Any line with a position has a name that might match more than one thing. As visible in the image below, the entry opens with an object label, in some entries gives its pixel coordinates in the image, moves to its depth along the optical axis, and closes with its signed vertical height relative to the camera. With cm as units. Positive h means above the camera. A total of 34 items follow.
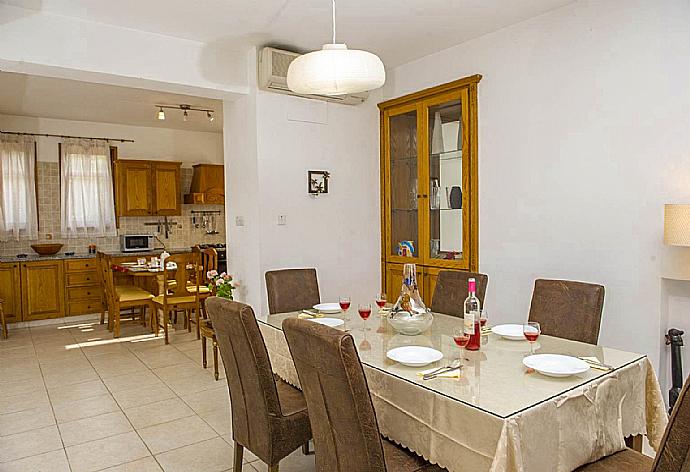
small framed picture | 461 +32
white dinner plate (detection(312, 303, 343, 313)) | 311 -58
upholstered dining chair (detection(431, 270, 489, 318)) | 311 -50
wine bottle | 219 -47
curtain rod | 672 +117
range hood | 777 +50
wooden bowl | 673 -38
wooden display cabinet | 418 +29
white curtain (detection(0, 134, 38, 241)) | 662 +44
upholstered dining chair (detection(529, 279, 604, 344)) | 257 -52
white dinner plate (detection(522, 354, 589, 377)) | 185 -59
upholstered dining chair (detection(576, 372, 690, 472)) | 135 -63
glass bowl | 247 -53
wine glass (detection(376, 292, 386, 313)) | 289 -49
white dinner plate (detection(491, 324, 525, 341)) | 240 -58
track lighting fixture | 631 +140
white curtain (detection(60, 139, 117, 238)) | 703 +42
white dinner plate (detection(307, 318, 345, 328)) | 274 -58
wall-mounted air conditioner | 411 +122
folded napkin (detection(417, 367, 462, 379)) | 187 -60
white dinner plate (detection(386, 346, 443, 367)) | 200 -59
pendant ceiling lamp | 249 +72
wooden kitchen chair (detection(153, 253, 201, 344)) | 566 -90
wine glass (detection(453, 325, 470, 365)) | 204 -51
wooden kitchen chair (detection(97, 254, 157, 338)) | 598 -95
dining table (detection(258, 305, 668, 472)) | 158 -67
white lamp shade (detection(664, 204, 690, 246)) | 265 -8
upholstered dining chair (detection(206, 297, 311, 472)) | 215 -79
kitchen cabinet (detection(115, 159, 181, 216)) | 734 +46
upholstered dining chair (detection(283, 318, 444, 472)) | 162 -65
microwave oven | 735 -35
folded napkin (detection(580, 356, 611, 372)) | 194 -60
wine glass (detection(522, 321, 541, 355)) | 206 -49
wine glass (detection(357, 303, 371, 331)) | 257 -49
